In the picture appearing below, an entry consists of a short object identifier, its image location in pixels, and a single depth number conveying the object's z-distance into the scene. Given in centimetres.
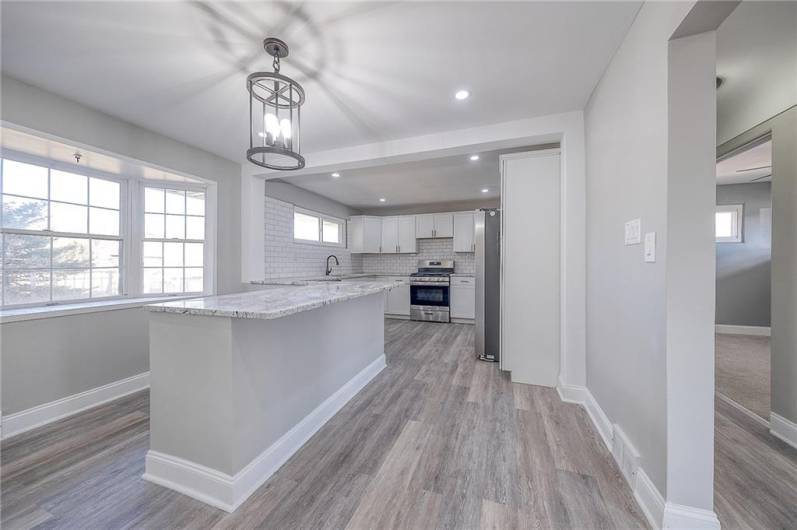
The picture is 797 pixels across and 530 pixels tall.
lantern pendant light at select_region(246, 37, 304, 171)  143
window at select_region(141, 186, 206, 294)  298
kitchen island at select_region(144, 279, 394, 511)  138
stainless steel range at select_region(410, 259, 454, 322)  545
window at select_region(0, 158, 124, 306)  214
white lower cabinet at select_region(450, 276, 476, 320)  534
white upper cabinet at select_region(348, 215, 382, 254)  623
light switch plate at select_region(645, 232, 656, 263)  129
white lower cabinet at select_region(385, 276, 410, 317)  576
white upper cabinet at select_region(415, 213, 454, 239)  583
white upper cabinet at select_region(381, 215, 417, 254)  607
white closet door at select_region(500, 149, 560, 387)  261
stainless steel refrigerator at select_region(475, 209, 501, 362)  334
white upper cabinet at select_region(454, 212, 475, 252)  571
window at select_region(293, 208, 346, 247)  486
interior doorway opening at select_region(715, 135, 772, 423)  423
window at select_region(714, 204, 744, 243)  452
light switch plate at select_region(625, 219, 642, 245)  145
